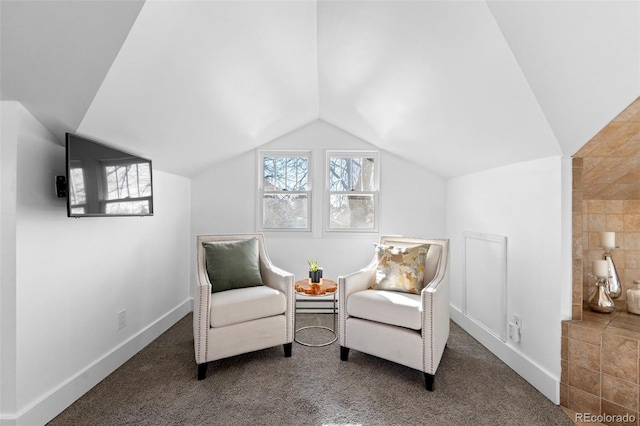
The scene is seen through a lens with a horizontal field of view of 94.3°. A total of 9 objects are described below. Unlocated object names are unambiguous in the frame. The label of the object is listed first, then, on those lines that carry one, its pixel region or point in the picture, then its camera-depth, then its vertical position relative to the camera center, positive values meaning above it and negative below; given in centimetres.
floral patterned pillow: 235 -46
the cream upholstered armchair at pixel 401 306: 197 -67
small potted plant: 263 -56
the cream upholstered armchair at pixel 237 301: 206 -66
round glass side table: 248 -65
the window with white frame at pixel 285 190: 353 +27
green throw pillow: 241 -45
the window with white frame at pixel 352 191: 353 +26
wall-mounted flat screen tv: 162 +20
